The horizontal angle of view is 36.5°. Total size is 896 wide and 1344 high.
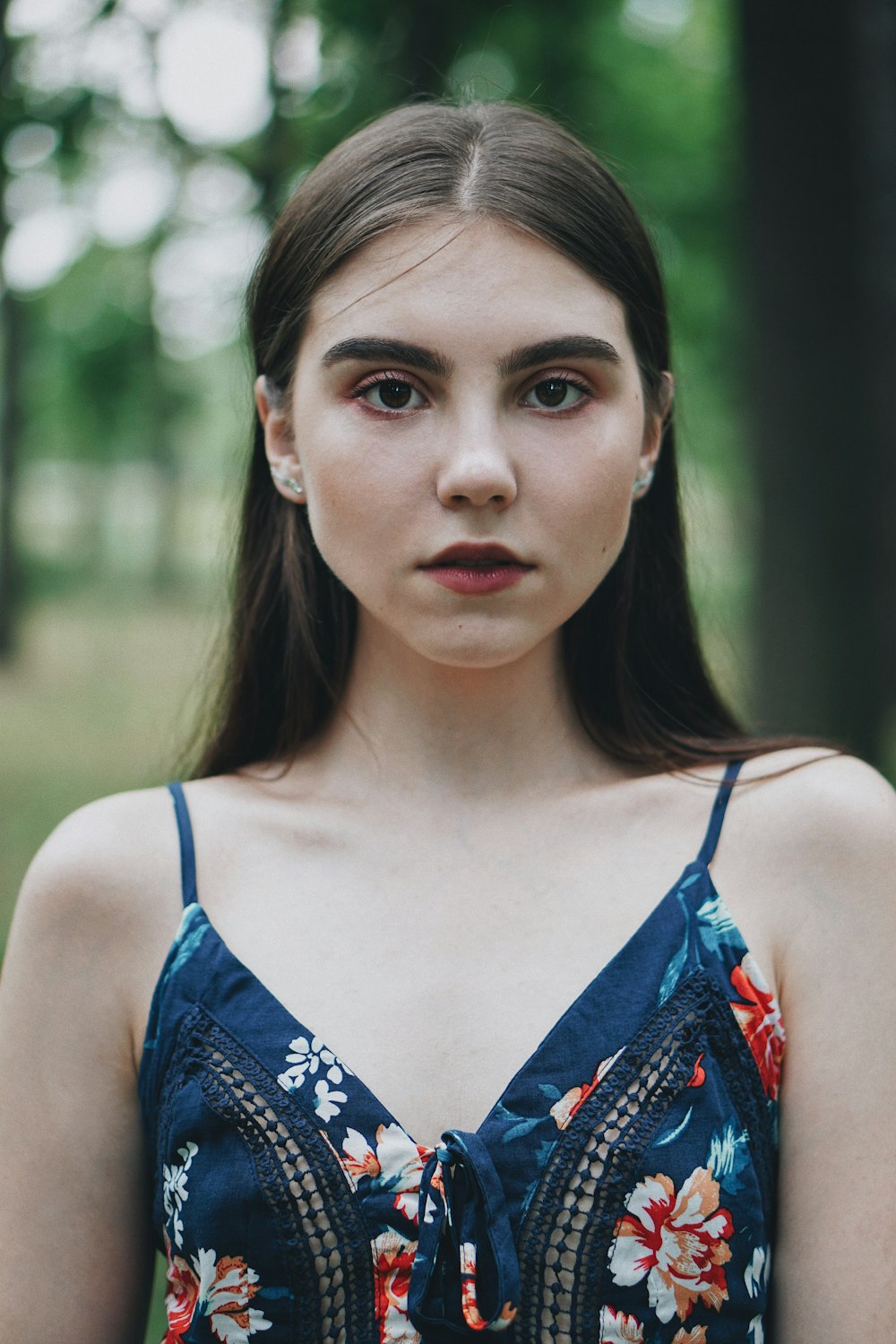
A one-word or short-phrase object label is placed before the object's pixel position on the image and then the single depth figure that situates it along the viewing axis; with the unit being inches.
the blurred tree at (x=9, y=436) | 292.0
